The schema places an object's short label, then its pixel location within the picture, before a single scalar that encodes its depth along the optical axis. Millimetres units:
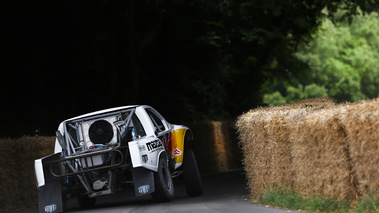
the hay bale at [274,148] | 22281
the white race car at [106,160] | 26031
